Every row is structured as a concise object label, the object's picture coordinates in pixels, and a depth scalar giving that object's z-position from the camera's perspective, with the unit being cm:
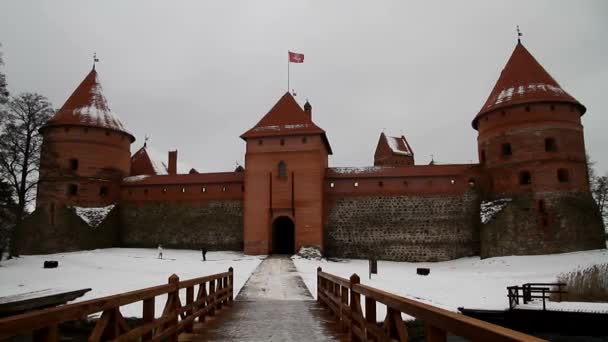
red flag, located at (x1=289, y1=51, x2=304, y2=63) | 2707
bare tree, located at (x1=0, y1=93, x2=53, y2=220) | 2069
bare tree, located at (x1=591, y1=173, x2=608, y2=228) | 2998
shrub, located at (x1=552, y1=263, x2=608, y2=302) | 1418
